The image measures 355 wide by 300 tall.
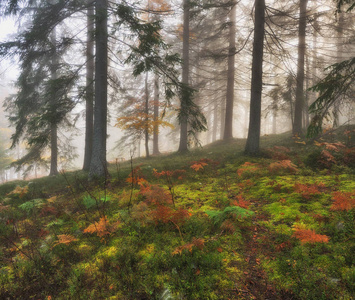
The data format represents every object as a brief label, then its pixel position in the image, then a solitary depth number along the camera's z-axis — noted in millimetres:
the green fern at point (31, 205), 5332
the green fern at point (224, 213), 3377
